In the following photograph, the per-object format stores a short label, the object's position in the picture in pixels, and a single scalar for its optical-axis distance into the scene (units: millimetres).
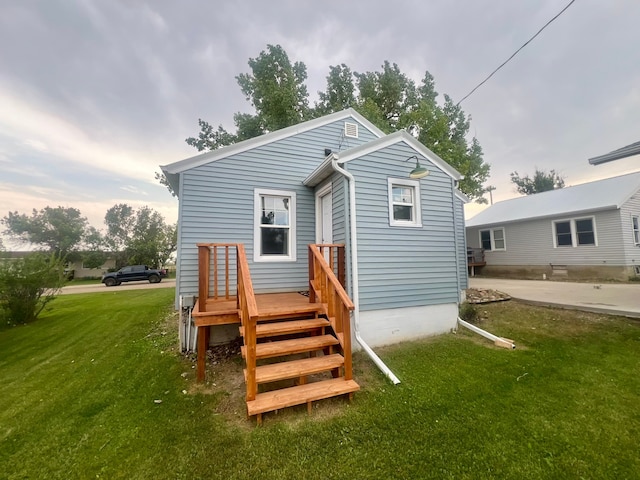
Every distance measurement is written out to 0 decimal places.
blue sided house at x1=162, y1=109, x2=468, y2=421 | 4250
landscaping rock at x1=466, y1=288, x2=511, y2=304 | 7179
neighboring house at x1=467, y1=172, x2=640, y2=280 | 10664
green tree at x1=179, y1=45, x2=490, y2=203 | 13281
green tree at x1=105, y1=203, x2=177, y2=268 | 29047
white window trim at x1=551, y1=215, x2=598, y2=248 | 11141
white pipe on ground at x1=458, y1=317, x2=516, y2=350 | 4562
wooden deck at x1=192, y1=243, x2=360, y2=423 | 2750
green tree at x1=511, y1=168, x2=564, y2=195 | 29034
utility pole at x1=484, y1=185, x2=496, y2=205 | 30991
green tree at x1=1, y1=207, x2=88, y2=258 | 29969
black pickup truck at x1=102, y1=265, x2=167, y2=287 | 18625
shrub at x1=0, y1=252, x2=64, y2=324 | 7043
